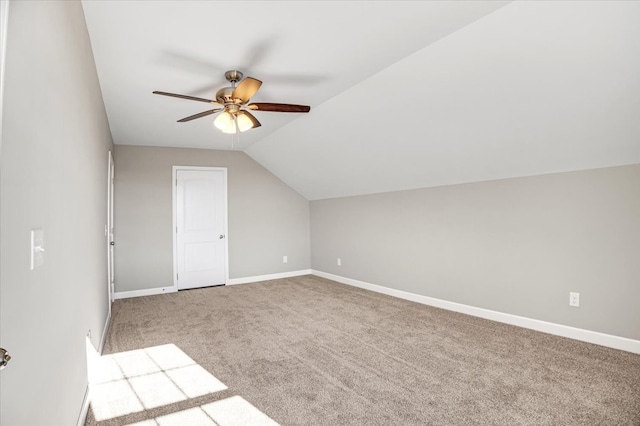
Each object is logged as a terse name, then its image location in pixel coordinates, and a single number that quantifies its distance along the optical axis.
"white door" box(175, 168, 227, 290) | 5.91
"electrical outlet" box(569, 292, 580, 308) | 3.16
